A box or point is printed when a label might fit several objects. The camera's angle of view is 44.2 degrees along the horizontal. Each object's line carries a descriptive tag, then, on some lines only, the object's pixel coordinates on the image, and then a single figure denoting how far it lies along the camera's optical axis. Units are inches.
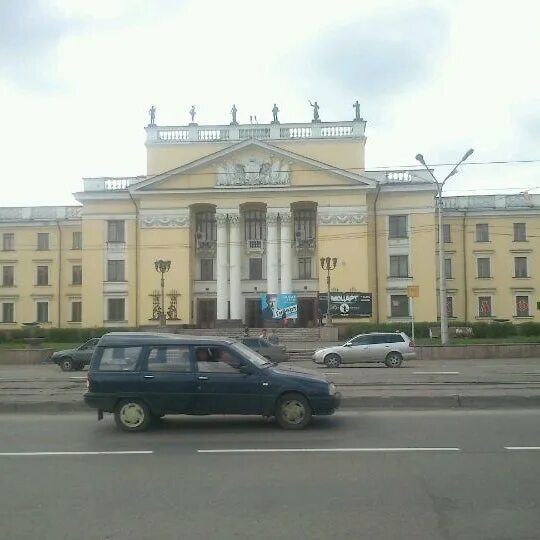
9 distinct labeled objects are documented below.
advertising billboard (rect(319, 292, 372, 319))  1921.8
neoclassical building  2140.7
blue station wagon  419.2
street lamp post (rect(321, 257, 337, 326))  1868.8
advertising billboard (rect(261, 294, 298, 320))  1973.4
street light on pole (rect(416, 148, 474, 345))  1379.2
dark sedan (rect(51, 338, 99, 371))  1126.4
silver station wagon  1083.3
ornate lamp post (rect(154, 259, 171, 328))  1963.7
